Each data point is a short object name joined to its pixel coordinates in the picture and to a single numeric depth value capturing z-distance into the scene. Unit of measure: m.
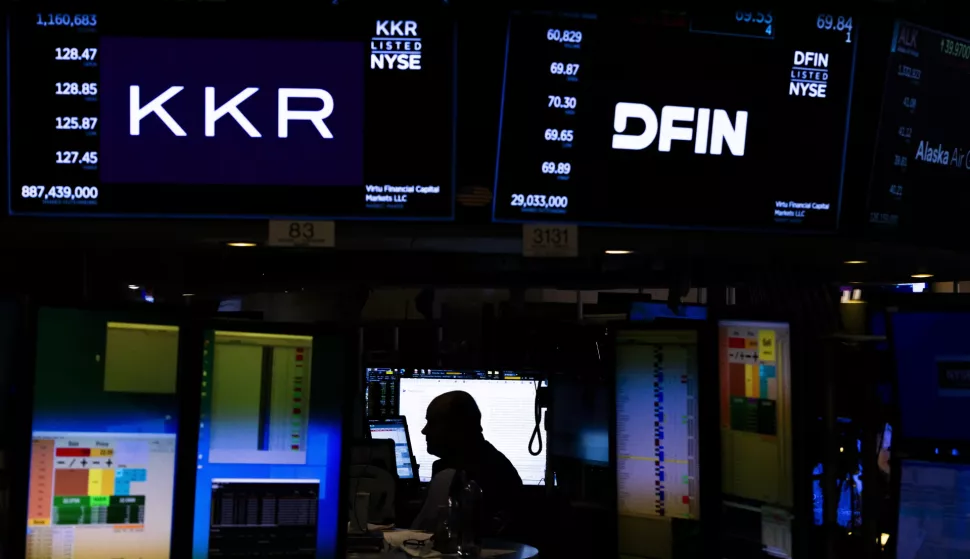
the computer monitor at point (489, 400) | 6.95
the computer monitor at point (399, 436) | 6.71
